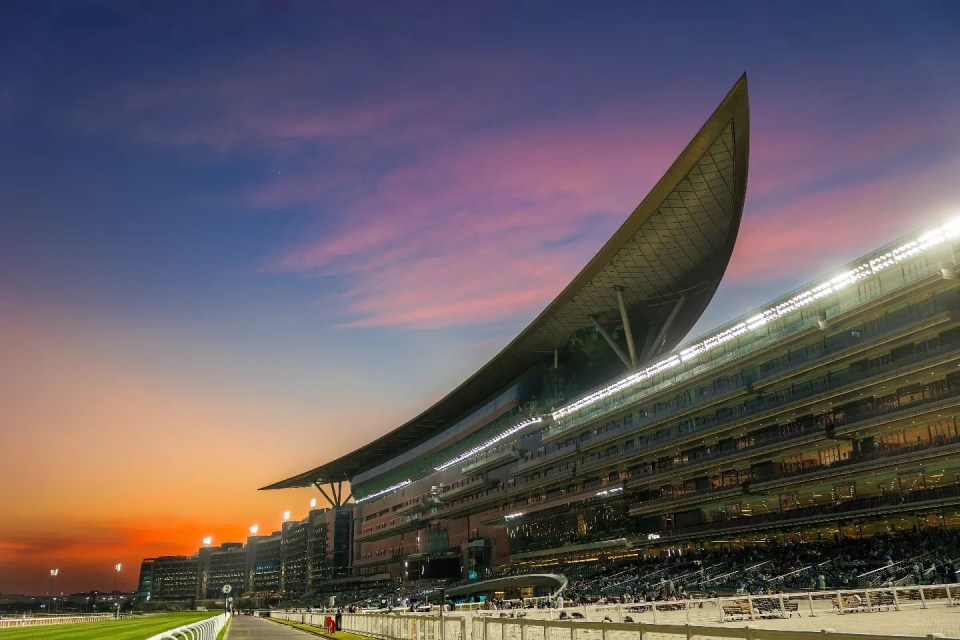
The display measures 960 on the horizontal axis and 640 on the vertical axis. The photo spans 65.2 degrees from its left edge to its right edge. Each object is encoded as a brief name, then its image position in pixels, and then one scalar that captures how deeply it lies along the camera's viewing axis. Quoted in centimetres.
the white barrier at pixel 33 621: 6323
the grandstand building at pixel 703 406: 4941
